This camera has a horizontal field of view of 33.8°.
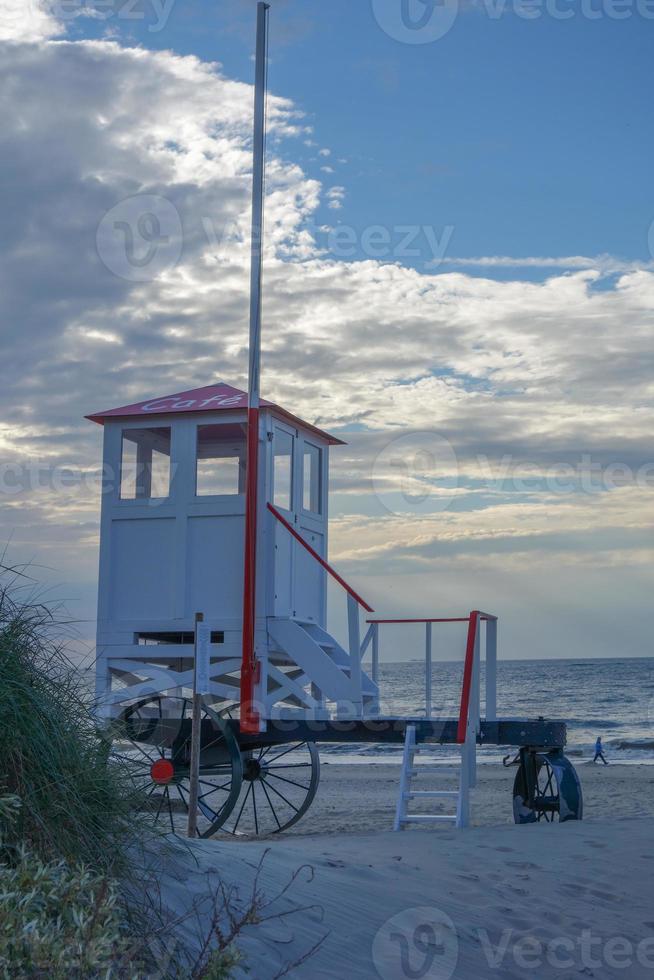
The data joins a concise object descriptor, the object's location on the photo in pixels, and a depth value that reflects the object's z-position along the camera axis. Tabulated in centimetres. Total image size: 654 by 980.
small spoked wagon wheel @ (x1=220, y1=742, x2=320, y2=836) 1199
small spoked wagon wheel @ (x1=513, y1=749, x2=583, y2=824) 1127
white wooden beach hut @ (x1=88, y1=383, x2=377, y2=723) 1121
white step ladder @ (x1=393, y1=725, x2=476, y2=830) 1012
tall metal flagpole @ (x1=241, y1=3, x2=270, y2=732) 1069
